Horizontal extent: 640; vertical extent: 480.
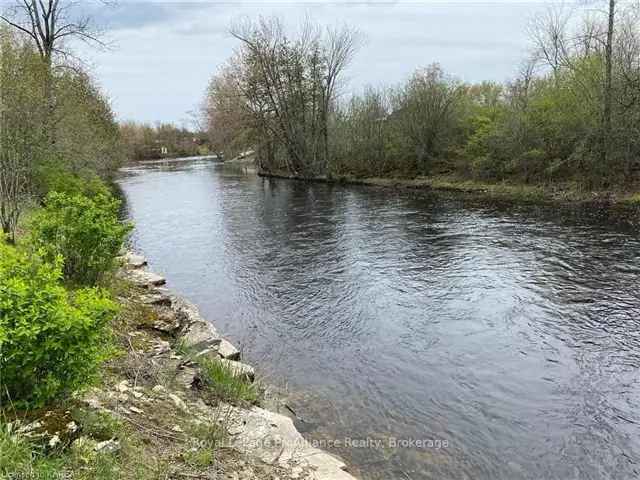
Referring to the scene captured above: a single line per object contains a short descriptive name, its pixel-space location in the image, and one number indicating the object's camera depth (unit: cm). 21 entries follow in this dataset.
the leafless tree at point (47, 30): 2105
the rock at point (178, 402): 457
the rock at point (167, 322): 696
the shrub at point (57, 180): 1445
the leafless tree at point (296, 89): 3641
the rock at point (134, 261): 1103
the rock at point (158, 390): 474
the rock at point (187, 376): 527
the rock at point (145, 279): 934
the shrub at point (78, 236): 691
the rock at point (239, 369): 612
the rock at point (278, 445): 417
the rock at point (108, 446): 322
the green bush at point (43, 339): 297
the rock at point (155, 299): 816
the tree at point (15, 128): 947
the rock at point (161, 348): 587
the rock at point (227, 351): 667
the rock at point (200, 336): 668
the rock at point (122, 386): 443
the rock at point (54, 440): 301
